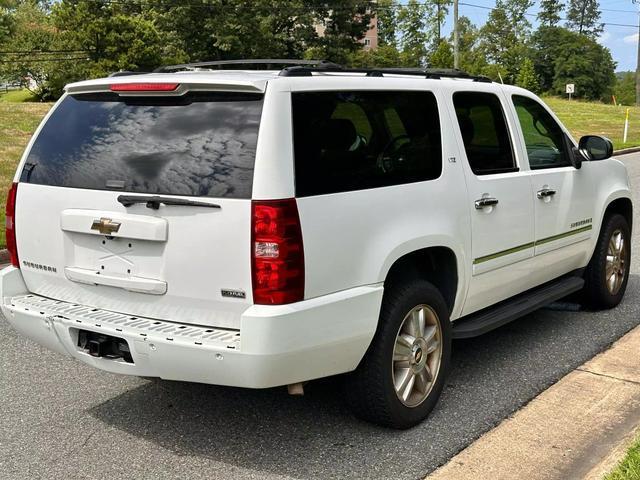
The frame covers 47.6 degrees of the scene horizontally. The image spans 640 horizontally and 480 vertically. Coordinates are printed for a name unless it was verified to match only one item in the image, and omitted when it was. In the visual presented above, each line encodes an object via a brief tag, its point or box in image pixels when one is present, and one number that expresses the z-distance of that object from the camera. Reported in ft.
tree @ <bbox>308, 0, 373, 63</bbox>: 209.56
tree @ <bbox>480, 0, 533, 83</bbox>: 368.07
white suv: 10.52
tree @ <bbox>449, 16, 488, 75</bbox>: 320.91
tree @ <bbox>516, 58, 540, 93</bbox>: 265.81
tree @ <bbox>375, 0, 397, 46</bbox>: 361.86
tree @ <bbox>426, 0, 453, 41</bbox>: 343.87
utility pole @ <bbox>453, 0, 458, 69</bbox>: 111.24
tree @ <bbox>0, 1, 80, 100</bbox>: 153.07
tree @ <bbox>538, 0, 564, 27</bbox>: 384.88
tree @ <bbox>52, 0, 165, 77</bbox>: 147.33
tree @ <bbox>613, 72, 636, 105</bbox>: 338.54
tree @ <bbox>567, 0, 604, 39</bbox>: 386.32
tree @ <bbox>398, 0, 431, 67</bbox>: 346.33
